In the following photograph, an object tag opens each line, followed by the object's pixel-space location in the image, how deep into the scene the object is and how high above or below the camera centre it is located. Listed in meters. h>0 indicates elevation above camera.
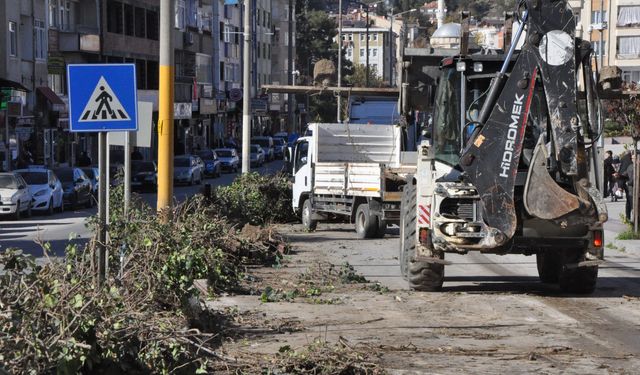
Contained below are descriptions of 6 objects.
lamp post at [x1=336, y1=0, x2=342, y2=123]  70.19 +2.79
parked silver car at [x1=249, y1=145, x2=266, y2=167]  72.94 -4.97
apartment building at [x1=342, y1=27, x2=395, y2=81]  165.12 +4.71
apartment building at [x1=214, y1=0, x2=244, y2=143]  95.56 +0.77
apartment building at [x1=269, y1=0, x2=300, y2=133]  119.44 +2.28
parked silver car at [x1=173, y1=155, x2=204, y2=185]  58.19 -4.64
